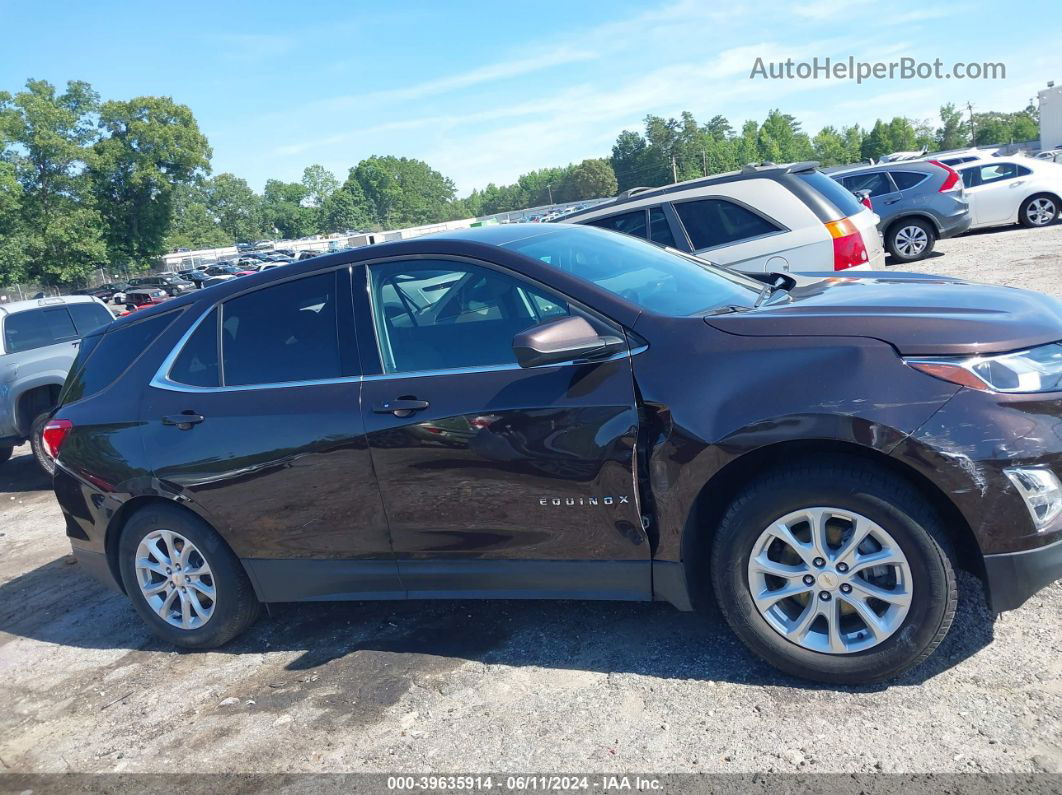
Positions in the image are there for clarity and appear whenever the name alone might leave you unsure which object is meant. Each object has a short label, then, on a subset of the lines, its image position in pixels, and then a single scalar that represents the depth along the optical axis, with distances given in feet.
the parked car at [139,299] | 90.89
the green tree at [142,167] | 187.01
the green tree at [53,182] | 165.48
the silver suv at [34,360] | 28.81
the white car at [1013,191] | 55.01
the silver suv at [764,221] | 24.59
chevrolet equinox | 9.59
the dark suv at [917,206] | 48.06
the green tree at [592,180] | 368.27
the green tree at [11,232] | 153.48
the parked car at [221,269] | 181.31
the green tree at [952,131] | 332.60
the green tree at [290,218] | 506.89
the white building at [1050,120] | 156.56
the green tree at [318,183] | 581.53
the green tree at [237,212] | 482.28
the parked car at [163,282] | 150.26
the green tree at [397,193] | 582.35
